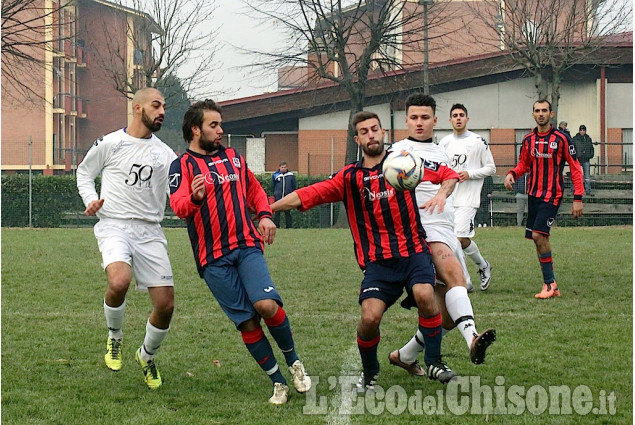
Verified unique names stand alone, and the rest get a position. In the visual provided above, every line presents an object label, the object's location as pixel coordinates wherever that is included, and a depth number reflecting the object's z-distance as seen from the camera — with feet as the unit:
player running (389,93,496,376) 21.43
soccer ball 19.79
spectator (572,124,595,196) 85.46
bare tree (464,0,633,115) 102.27
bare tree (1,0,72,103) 74.18
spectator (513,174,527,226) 81.87
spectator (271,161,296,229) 84.23
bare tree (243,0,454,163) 98.02
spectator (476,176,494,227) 83.15
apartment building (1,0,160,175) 123.65
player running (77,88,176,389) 22.15
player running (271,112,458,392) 20.42
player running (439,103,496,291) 34.68
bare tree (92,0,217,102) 118.01
